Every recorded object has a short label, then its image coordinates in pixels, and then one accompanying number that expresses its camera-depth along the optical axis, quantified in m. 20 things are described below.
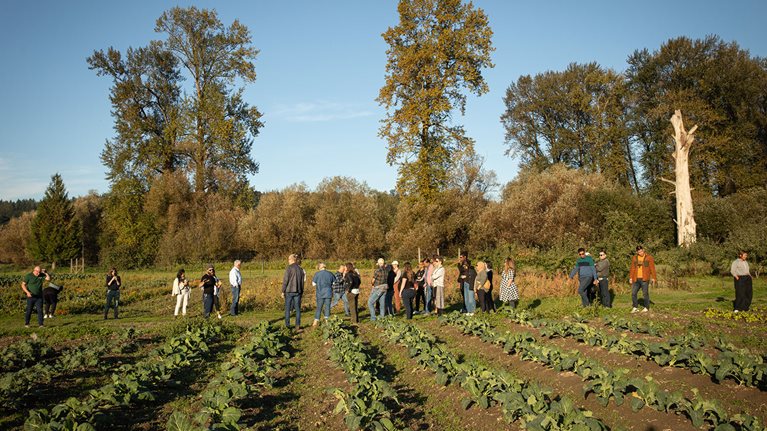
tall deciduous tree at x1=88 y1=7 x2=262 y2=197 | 41.44
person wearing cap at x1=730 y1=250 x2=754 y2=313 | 13.97
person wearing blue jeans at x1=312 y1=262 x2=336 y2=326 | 15.25
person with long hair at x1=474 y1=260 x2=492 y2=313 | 16.16
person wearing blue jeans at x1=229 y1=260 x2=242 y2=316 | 17.66
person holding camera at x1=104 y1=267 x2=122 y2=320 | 18.86
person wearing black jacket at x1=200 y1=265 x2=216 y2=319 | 17.02
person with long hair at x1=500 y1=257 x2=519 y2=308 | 16.75
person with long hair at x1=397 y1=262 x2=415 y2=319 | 16.41
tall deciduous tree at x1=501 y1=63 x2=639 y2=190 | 44.75
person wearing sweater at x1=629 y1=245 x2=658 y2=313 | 15.02
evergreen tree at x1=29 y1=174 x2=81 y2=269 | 50.69
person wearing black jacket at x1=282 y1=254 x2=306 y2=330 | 14.88
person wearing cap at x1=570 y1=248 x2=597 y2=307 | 16.02
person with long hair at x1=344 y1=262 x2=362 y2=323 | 16.38
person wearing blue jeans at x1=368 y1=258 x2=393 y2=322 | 16.38
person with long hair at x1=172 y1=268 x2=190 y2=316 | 18.63
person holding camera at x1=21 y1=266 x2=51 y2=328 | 16.08
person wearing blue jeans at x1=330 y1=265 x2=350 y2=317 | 16.88
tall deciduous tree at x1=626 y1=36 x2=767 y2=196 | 37.53
